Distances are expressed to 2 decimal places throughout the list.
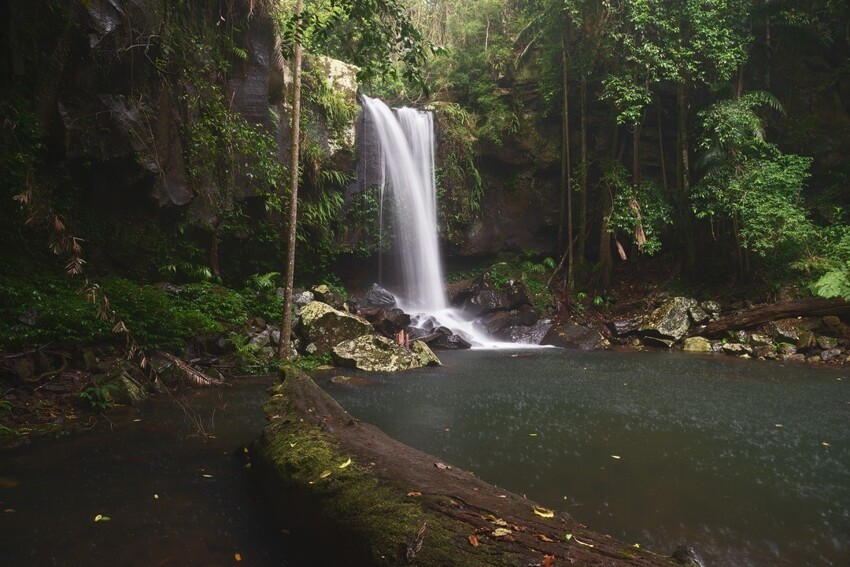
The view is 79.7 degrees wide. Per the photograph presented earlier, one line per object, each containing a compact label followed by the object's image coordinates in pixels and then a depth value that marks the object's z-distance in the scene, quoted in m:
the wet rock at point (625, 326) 13.77
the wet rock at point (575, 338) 13.32
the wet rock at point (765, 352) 11.25
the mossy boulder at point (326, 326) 10.36
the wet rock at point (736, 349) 11.66
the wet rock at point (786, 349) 11.27
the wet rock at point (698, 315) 13.33
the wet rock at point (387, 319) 12.12
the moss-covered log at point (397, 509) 2.19
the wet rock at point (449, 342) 12.89
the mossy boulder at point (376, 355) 9.73
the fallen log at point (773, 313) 11.60
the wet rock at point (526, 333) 14.10
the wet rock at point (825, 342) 11.03
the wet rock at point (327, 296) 12.05
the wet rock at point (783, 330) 11.56
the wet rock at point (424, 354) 10.25
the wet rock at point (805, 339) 11.17
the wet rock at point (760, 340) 11.68
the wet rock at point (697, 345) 12.38
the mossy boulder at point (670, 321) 13.12
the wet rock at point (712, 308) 13.51
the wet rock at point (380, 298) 14.73
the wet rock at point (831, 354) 10.66
